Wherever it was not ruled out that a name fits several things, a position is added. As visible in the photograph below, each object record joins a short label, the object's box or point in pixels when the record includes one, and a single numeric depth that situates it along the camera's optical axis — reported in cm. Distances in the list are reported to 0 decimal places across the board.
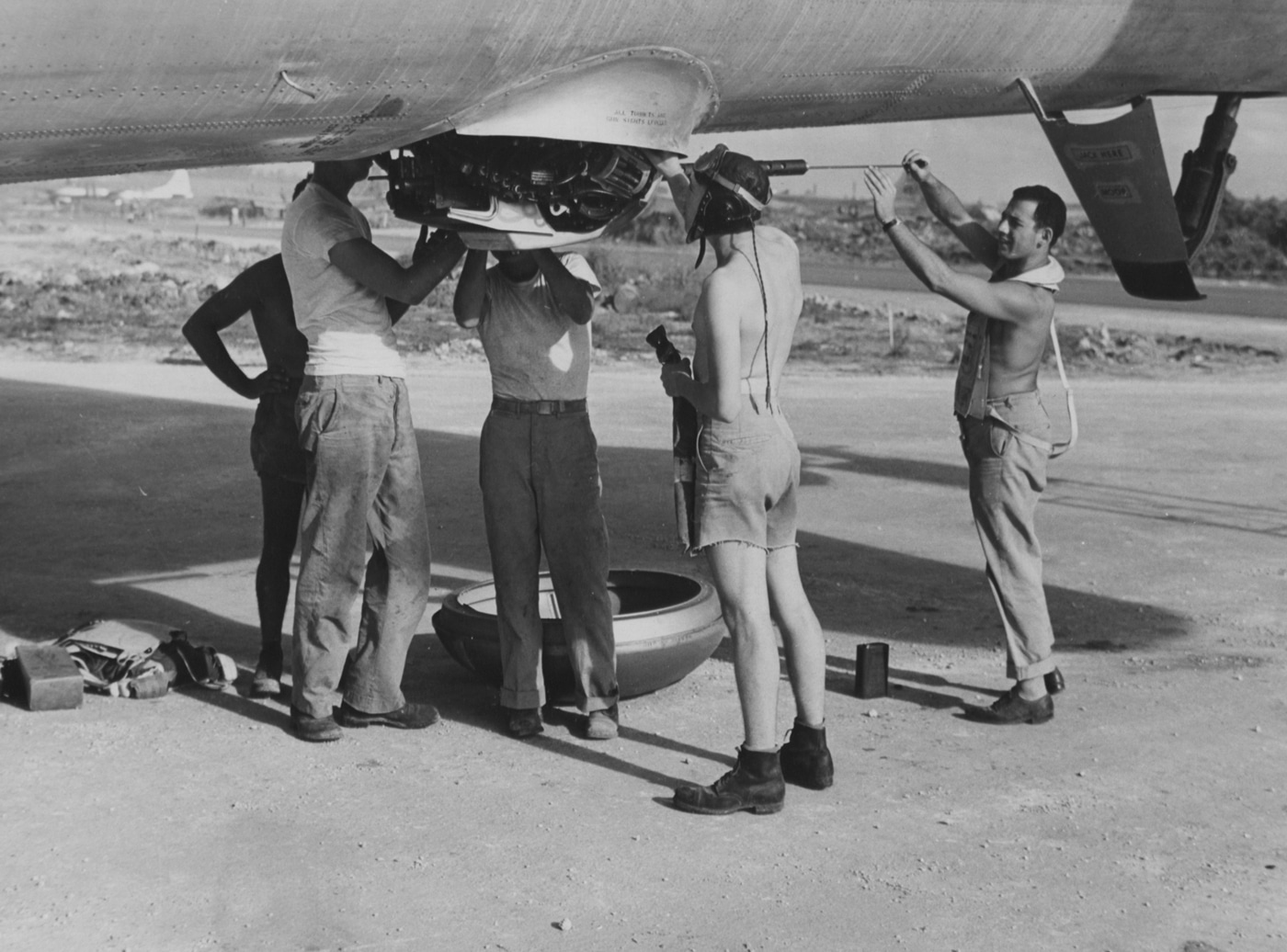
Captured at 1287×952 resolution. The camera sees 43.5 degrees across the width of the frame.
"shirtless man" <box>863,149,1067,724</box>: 616
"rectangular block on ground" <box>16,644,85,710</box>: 614
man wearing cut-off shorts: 508
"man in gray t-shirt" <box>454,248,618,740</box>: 591
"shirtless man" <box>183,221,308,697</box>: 639
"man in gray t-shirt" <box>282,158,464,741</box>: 569
